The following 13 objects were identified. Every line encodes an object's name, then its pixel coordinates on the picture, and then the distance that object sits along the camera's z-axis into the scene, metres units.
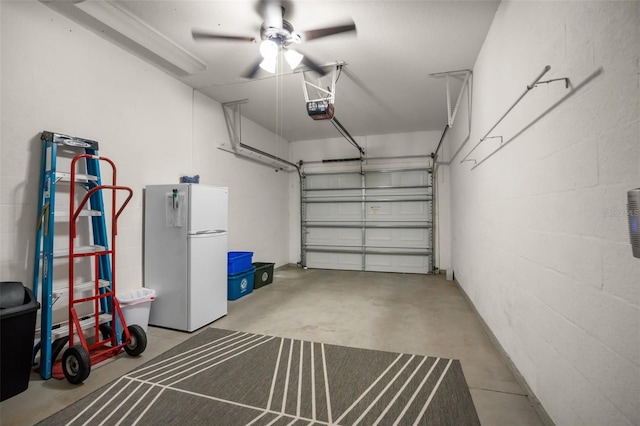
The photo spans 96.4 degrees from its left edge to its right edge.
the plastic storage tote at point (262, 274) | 4.74
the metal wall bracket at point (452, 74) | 3.50
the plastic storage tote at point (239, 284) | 4.04
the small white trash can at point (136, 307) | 2.65
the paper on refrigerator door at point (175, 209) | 2.98
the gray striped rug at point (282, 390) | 1.70
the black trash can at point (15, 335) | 1.79
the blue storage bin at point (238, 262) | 4.04
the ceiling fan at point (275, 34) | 2.32
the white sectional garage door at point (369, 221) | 6.08
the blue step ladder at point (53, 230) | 2.12
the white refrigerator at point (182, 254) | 2.97
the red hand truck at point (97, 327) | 2.04
